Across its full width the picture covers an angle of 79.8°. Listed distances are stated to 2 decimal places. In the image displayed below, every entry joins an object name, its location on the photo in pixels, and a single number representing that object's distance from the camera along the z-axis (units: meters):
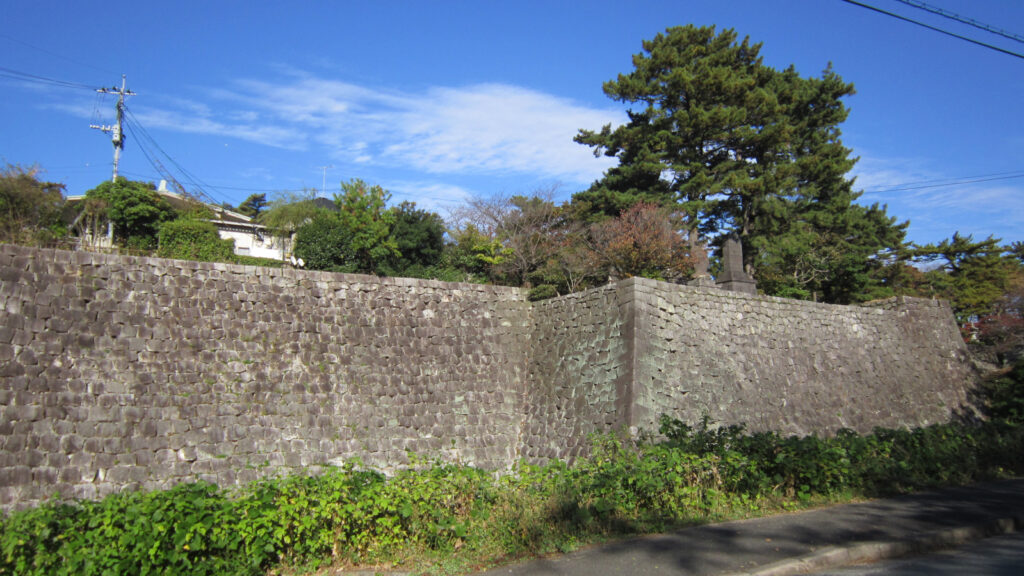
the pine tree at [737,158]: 22.88
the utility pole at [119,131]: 32.22
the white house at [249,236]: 29.25
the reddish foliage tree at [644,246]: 19.00
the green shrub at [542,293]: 16.31
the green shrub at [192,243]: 17.29
